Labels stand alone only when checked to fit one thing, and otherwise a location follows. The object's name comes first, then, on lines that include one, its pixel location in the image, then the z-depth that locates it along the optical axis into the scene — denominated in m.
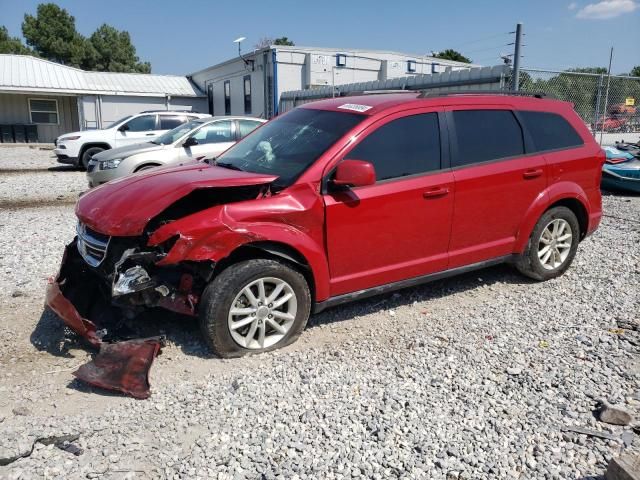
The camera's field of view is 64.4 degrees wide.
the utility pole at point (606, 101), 11.27
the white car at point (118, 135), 14.23
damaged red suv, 3.59
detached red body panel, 3.31
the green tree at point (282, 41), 70.19
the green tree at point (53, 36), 51.88
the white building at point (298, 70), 22.67
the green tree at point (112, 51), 54.72
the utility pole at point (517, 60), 9.35
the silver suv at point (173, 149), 9.60
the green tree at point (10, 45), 47.22
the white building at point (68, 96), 28.39
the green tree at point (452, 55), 56.61
